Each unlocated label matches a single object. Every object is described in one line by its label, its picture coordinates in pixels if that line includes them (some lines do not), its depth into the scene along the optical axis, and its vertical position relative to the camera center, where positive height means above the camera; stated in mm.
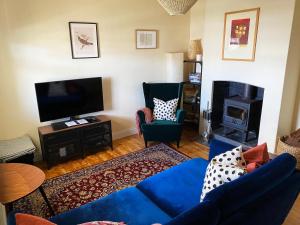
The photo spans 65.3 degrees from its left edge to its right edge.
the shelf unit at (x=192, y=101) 4632 -880
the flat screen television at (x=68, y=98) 3311 -593
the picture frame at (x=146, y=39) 4187 +314
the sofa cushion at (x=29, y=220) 1120 -763
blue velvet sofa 1287 -1107
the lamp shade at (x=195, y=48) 4480 +148
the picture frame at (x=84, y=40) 3514 +262
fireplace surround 3730 -920
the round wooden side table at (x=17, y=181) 1999 -1127
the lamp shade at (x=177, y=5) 1800 +390
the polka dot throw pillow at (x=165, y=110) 4027 -902
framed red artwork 3349 +305
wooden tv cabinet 3256 -1203
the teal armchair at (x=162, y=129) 3736 -1132
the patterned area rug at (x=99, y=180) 2586 -1540
